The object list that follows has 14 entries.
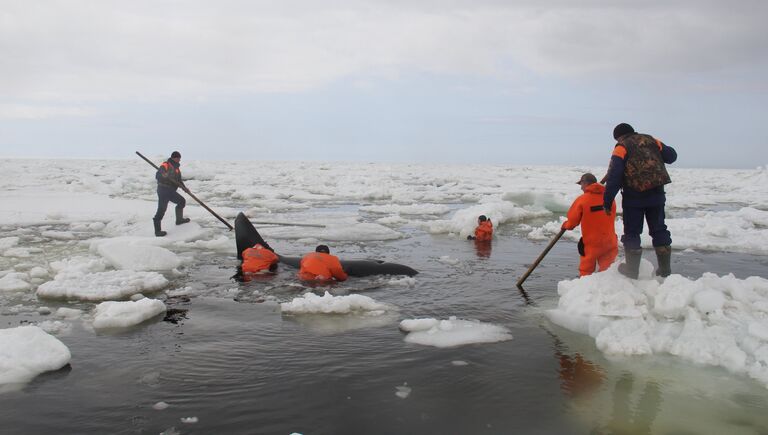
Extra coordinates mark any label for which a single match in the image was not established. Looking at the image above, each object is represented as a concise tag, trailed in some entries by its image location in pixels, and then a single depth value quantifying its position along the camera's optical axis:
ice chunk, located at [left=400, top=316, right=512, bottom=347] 4.98
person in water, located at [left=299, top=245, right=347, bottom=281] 7.66
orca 8.09
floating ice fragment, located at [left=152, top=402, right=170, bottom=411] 3.59
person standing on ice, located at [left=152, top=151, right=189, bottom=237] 11.45
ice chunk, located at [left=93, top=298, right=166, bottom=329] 5.36
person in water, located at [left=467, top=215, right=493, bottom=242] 11.91
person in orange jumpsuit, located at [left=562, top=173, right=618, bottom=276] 6.50
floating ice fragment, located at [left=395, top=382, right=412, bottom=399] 3.83
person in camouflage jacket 5.64
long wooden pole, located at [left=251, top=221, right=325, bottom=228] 14.05
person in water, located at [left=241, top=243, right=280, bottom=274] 8.16
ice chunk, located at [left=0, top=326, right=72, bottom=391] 4.02
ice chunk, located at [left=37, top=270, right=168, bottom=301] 6.39
